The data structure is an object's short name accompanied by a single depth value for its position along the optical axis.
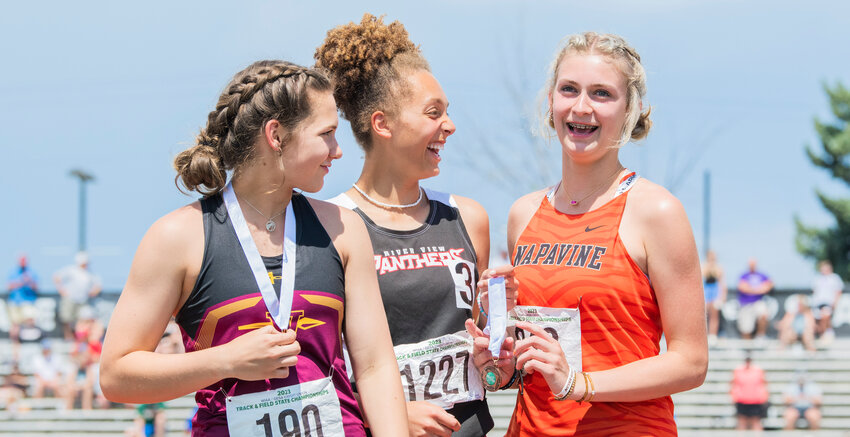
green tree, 39.97
